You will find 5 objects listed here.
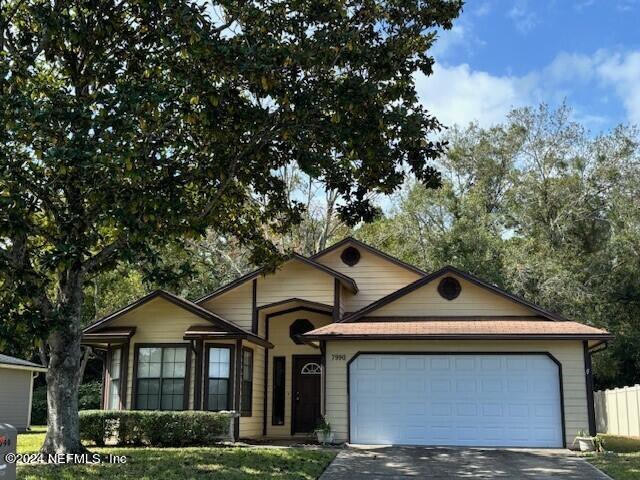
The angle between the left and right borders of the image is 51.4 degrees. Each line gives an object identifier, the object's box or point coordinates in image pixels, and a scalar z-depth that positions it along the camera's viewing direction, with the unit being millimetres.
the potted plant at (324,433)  16203
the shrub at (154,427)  15977
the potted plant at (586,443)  15117
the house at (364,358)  16078
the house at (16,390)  24484
